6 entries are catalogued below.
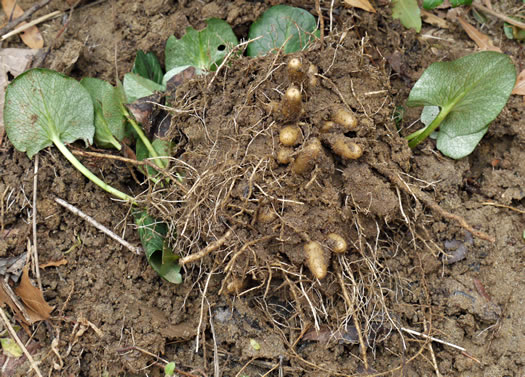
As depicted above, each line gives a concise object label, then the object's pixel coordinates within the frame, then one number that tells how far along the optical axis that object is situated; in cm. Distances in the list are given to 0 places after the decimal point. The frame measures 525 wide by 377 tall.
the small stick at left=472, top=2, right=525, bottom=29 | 69
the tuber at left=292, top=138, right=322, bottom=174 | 62
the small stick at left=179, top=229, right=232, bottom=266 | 62
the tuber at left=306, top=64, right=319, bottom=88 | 64
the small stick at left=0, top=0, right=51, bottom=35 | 69
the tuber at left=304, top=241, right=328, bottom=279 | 62
